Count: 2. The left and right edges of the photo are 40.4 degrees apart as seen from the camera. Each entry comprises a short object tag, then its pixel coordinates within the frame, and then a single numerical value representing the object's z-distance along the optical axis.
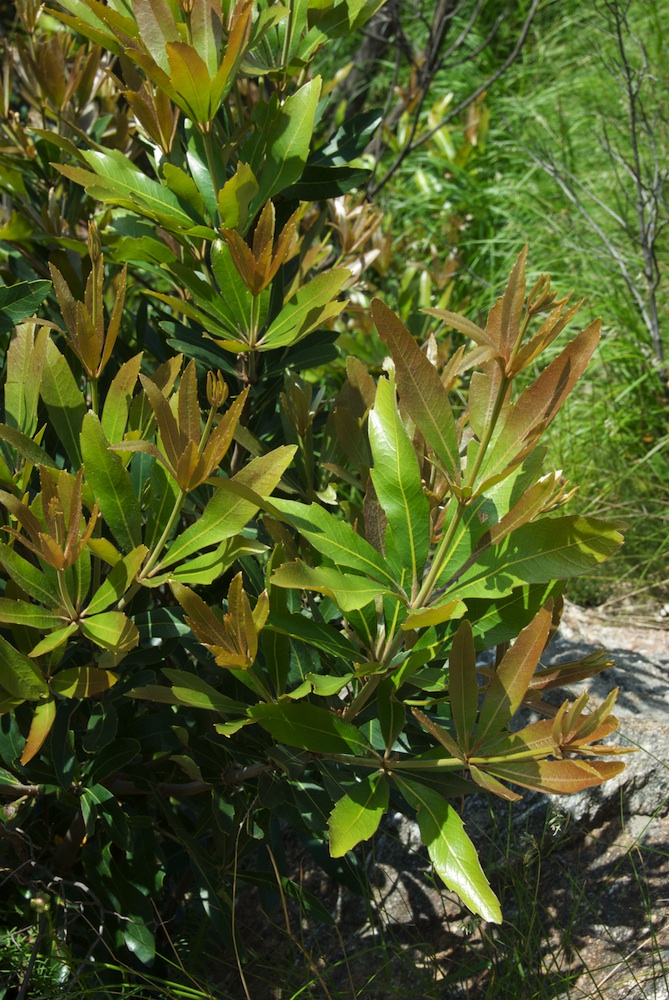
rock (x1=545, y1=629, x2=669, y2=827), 2.18
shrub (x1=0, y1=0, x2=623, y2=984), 1.20
